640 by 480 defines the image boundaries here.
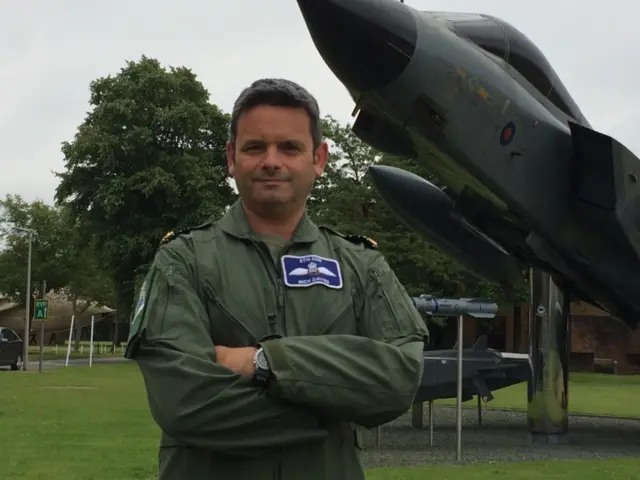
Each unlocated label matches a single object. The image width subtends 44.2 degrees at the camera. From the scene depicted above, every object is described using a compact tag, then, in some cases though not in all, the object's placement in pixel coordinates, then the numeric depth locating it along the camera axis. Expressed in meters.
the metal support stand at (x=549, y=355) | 11.08
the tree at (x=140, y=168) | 28.83
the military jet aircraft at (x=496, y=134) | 6.89
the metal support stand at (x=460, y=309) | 9.52
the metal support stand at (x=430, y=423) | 10.77
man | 1.75
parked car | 24.42
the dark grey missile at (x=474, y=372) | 11.23
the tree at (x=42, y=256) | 37.94
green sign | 23.00
